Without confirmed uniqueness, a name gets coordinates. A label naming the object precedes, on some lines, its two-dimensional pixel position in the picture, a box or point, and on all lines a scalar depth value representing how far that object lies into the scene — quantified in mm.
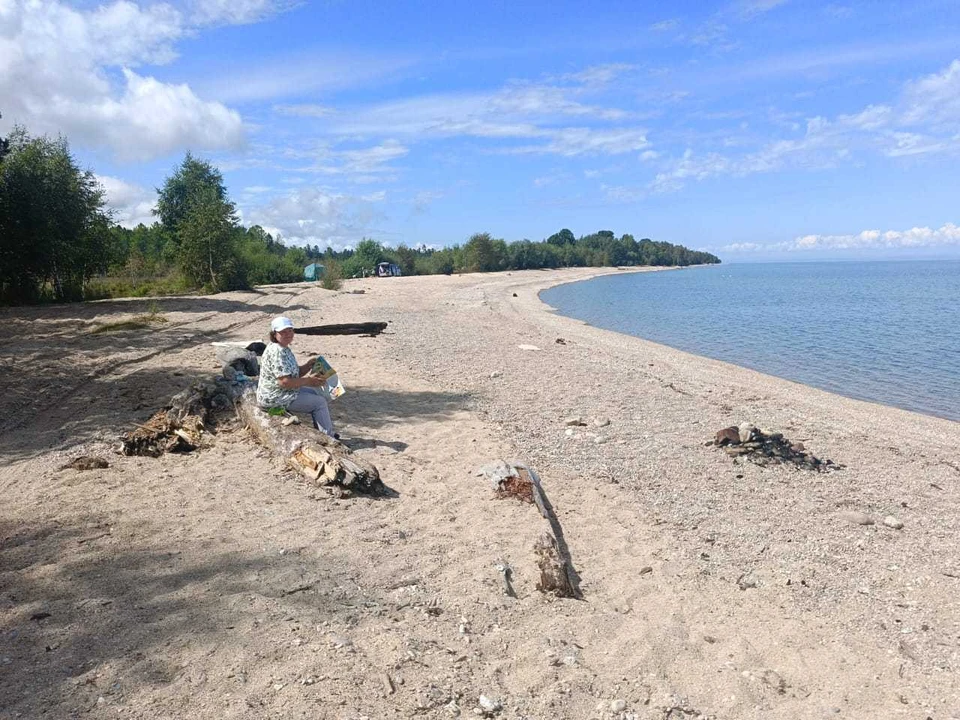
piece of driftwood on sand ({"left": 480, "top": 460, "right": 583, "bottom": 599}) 5070
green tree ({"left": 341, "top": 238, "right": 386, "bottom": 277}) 79188
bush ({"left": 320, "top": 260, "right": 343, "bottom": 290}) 42156
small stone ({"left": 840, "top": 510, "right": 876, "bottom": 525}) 6973
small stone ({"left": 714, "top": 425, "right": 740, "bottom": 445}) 9305
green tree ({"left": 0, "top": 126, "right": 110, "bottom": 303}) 23031
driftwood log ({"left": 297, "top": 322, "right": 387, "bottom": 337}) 19250
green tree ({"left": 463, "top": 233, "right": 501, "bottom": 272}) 93438
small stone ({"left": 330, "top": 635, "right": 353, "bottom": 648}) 3989
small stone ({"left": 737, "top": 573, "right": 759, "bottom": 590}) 5578
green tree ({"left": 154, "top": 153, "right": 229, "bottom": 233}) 42219
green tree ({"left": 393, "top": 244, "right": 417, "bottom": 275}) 87625
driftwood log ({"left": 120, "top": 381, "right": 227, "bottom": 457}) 7605
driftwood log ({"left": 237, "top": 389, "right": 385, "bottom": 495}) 6531
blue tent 61531
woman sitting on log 7547
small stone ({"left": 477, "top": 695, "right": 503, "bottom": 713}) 3631
